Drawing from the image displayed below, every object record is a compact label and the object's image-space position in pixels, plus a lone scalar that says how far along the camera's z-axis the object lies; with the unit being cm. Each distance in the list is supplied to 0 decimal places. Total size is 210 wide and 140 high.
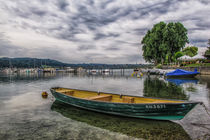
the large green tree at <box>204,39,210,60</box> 5265
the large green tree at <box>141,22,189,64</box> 6116
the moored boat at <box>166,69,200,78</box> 4100
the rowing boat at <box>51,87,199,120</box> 871
